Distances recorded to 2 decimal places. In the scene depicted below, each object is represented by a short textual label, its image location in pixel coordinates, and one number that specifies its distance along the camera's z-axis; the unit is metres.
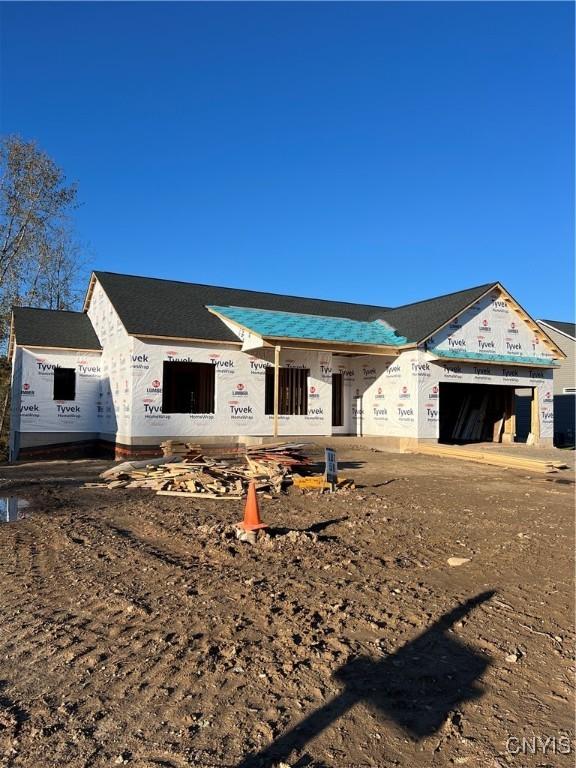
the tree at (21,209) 30.62
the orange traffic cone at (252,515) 7.36
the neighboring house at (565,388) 31.98
